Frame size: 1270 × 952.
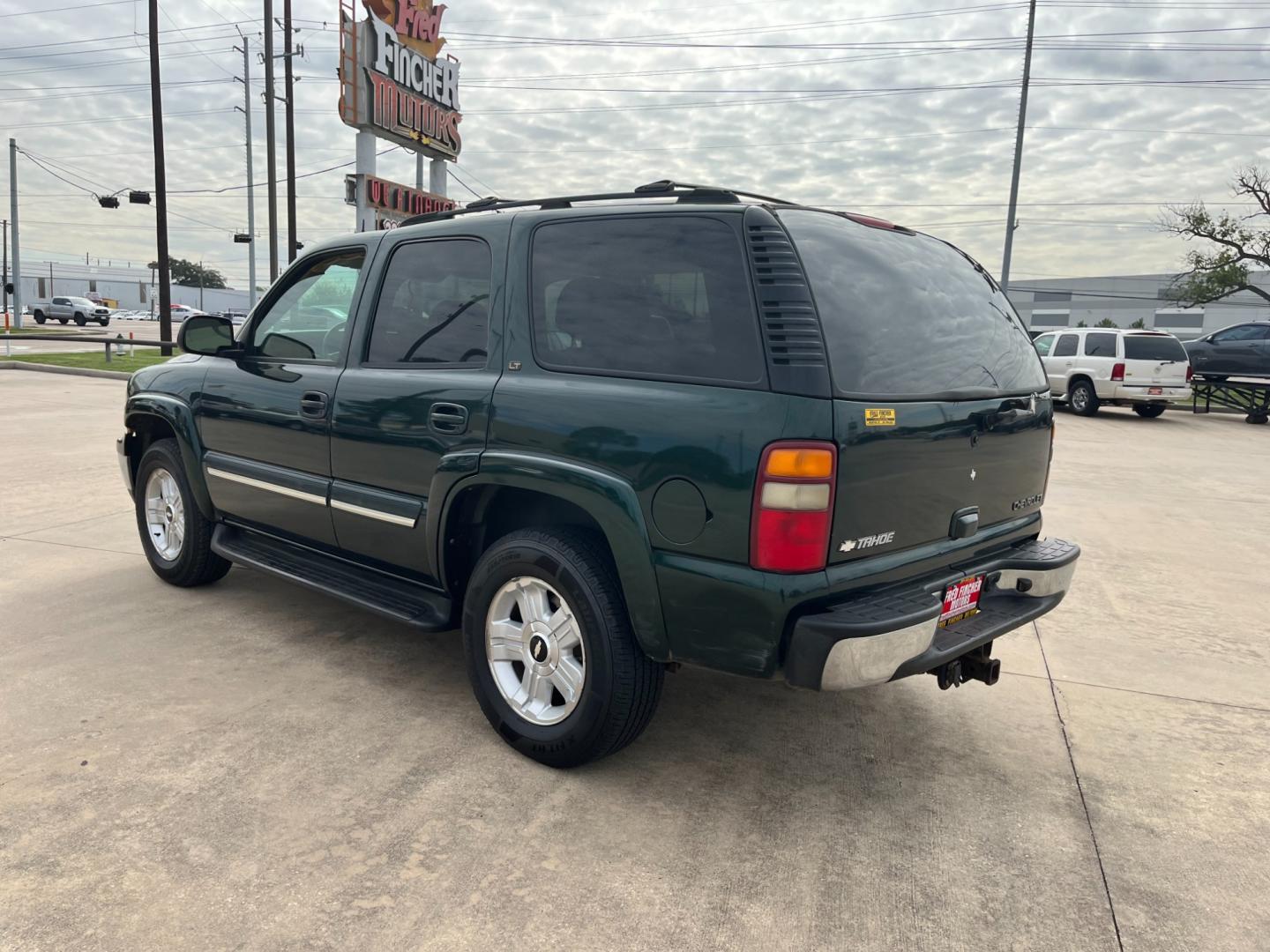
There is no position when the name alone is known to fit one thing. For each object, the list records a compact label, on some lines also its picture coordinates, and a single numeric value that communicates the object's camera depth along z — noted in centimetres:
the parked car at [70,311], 4962
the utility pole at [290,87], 2717
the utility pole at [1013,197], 2670
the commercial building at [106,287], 9175
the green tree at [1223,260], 3441
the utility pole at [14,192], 3827
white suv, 1645
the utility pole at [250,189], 3734
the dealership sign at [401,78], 2045
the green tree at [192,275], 11412
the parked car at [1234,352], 1861
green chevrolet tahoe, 249
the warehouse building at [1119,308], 7838
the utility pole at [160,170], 2192
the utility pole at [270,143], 2644
